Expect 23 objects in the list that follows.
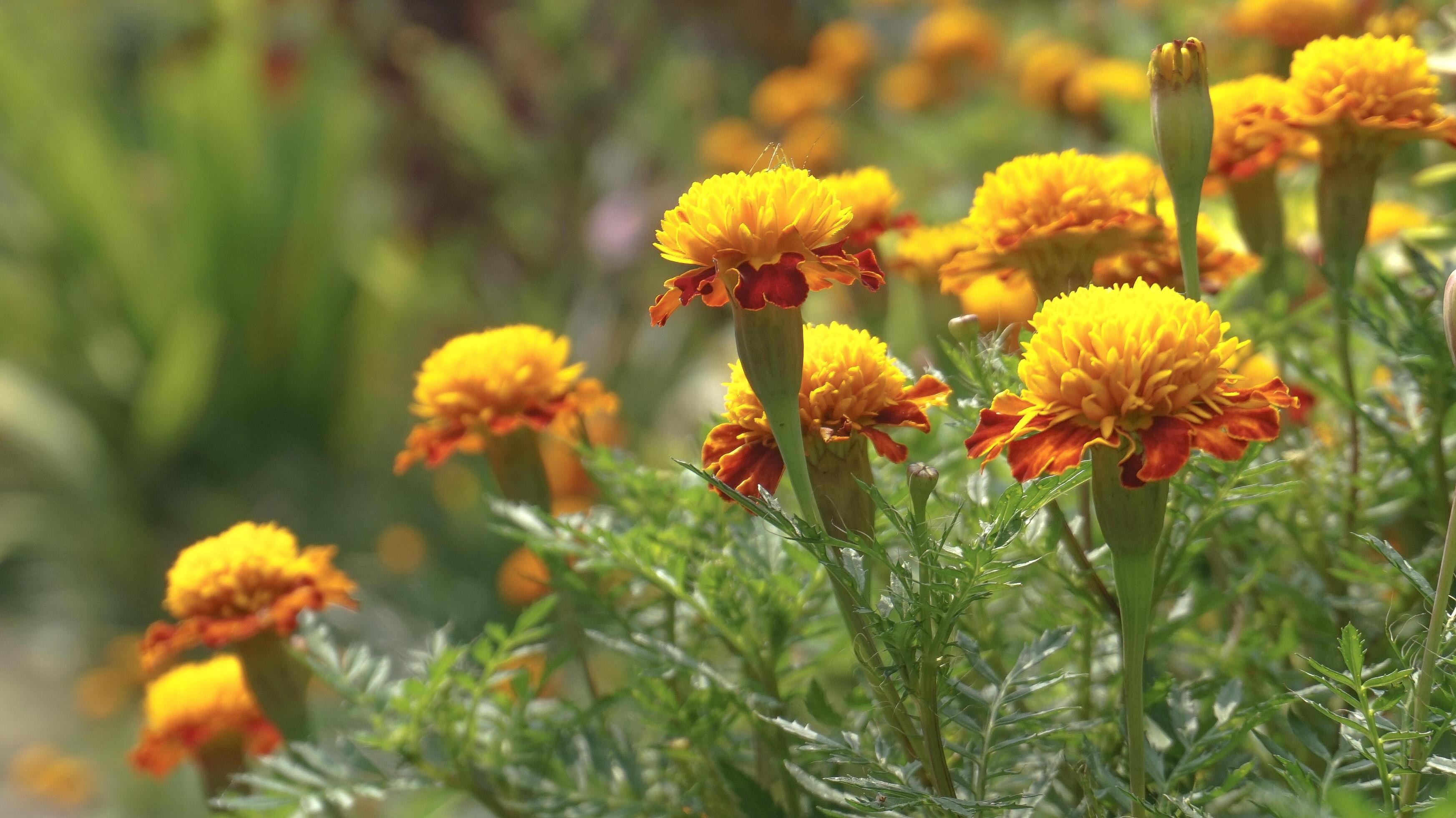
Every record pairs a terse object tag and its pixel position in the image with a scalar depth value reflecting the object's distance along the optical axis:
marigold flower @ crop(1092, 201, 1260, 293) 1.07
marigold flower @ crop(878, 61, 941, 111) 2.16
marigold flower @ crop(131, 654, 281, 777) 1.11
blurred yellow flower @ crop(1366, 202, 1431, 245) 1.16
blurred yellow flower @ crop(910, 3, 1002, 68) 2.14
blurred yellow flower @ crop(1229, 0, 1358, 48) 1.20
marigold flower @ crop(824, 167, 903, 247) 1.10
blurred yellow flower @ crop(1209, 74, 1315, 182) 1.07
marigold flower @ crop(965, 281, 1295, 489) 0.98
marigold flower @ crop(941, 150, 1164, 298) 1.04
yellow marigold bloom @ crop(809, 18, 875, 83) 2.36
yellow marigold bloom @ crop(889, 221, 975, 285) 1.11
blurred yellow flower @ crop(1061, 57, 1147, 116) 1.33
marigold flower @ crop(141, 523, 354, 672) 1.09
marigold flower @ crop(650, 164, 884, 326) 1.00
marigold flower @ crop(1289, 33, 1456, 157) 1.05
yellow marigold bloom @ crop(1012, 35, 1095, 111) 1.67
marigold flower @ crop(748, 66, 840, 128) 2.29
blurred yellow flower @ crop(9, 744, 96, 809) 1.81
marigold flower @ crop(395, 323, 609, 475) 1.10
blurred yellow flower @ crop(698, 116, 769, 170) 2.24
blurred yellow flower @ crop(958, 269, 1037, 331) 1.16
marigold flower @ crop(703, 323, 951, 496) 1.02
